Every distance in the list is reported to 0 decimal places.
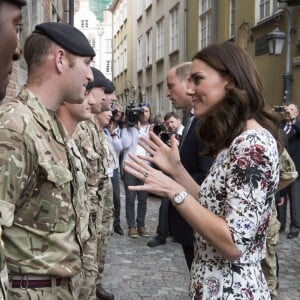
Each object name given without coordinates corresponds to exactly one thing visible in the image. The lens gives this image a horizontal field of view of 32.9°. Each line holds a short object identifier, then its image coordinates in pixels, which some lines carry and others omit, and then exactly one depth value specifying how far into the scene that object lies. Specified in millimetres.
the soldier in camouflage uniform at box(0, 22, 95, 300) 1717
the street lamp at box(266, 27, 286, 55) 10039
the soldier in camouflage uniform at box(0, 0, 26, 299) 1166
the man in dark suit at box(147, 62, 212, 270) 3181
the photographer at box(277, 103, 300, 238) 6133
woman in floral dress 1878
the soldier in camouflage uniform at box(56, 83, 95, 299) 2416
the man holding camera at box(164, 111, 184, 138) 6744
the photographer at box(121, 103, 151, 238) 7027
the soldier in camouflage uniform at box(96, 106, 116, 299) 4445
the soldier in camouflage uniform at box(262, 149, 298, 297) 4016
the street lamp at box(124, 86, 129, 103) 30244
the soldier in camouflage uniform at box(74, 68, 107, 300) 3385
